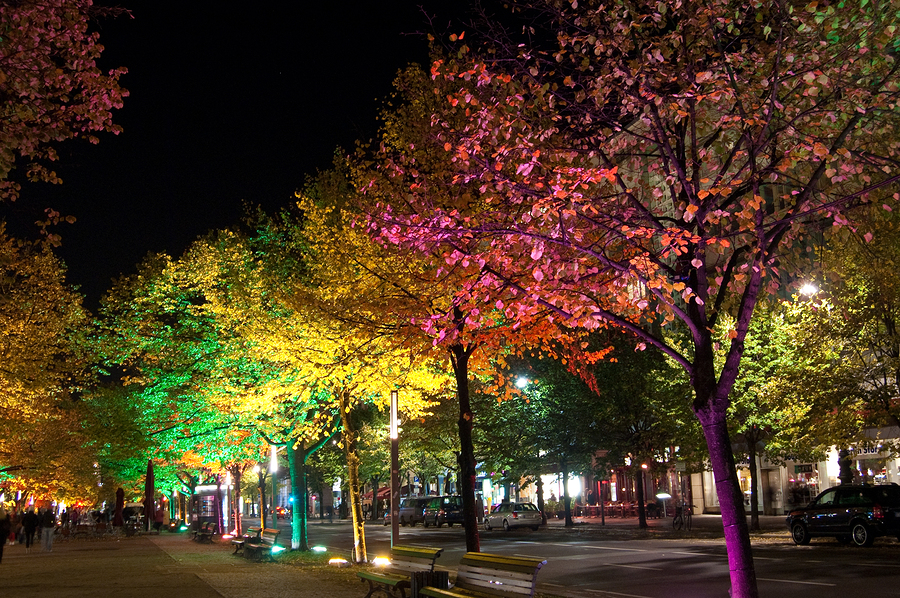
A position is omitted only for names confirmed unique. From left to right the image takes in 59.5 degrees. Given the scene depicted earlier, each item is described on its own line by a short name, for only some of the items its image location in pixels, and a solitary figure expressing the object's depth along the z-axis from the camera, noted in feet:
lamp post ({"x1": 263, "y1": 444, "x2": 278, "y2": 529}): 90.80
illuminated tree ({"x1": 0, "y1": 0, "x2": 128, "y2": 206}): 31.26
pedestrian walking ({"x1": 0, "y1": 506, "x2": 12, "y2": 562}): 74.18
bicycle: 114.32
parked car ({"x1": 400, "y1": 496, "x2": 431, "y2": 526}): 174.50
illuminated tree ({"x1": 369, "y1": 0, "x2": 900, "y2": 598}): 29.58
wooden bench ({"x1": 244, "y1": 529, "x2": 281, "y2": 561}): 75.76
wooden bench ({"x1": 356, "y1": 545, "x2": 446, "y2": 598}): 39.73
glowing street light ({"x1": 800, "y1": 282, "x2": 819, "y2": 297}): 102.58
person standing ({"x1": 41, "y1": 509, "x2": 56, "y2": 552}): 107.04
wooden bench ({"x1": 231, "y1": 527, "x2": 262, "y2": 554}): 80.96
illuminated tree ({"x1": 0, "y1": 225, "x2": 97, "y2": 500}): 78.28
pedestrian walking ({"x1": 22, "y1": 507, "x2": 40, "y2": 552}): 116.59
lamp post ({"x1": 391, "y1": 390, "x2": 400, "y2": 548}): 50.29
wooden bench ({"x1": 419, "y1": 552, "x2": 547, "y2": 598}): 30.27
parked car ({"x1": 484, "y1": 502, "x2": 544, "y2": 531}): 141.38
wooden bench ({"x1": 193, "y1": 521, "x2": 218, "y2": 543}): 115.85
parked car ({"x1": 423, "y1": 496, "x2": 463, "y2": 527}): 162.40
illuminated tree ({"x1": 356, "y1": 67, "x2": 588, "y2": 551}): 45.70
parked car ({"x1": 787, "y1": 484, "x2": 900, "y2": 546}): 75.10
